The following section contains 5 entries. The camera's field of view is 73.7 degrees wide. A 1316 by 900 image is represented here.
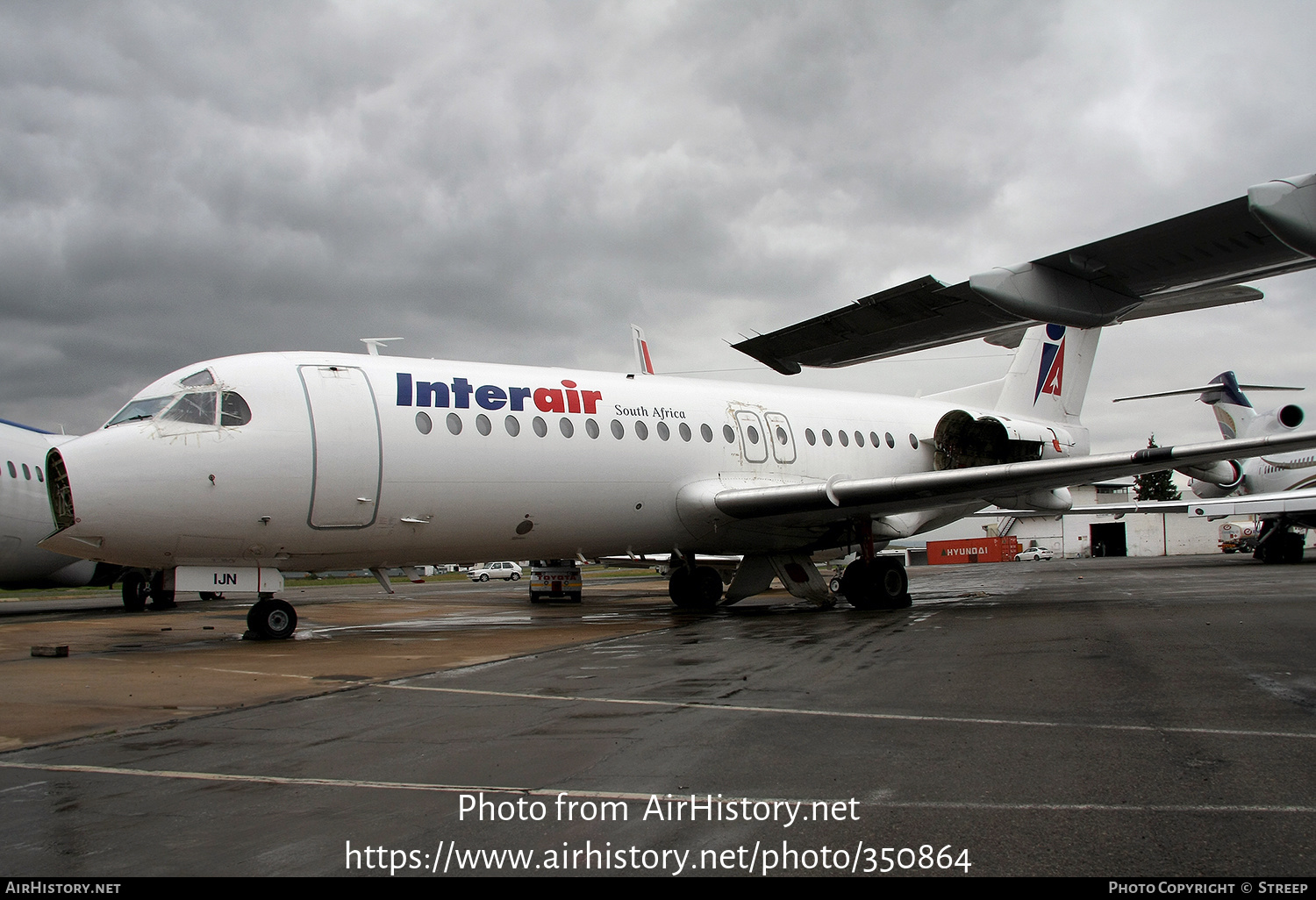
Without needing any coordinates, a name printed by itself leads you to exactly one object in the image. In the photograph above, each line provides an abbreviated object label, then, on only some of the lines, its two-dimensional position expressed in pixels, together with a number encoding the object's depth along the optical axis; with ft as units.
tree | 357.00
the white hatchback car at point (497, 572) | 180.65
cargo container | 204.13
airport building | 217.77
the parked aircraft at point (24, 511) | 62.08
